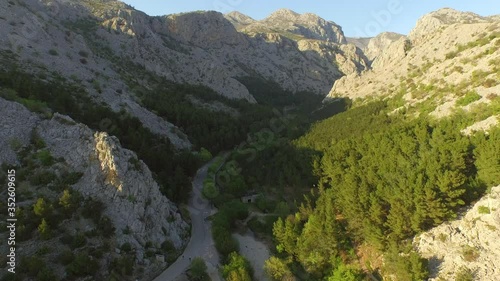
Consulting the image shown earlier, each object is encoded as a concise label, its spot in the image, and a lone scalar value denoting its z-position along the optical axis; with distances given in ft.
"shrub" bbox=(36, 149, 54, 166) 189.26
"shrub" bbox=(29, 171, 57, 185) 177.68
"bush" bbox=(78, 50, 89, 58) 439.84
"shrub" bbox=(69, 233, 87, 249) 155.53
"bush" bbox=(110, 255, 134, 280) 155.94
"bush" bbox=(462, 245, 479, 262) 137.90
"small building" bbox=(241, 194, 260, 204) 263.47
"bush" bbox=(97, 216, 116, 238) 167.84
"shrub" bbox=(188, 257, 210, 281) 165.17
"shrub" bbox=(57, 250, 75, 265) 147.43
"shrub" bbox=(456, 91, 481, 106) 277.19
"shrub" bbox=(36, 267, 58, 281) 133.69
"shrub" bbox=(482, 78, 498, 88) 279.16
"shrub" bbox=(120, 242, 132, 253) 166.61
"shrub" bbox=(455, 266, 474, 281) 129.72
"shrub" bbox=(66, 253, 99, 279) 144.15
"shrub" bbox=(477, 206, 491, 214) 149.01
